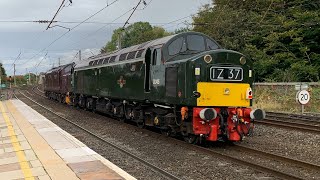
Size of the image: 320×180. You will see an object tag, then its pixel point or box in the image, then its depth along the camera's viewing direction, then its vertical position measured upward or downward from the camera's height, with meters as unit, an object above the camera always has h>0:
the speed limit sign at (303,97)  16.49 -0.80
